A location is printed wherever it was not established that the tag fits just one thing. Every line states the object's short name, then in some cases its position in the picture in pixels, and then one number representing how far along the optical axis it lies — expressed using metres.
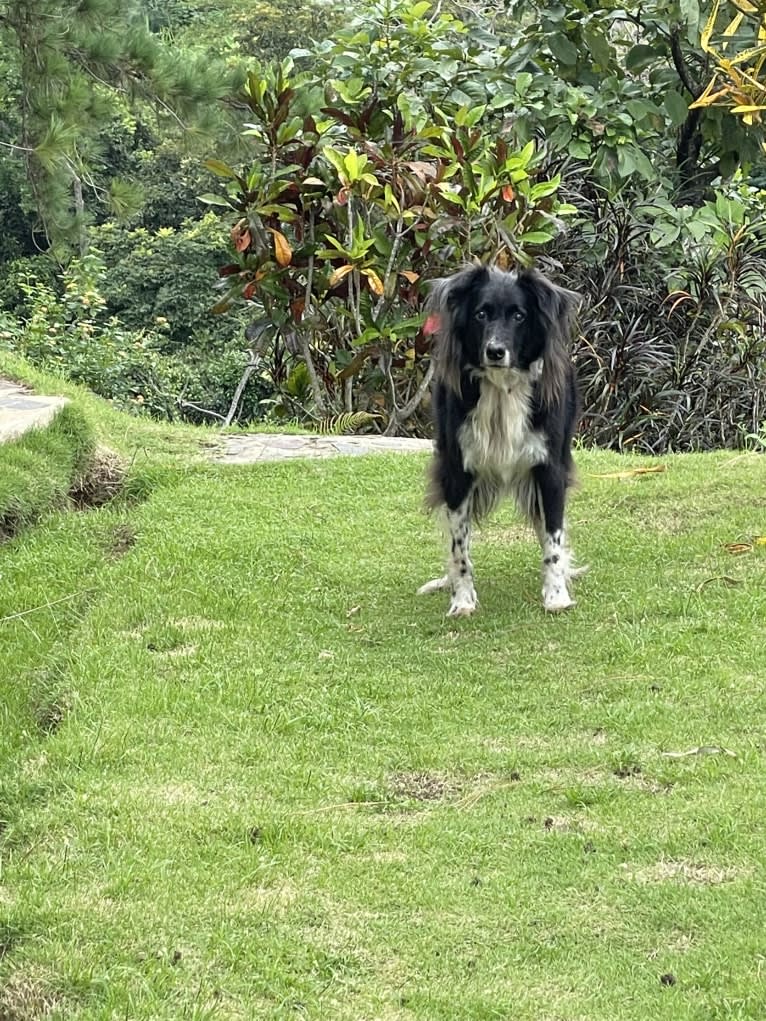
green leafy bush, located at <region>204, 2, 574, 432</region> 8.44
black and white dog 5.04
